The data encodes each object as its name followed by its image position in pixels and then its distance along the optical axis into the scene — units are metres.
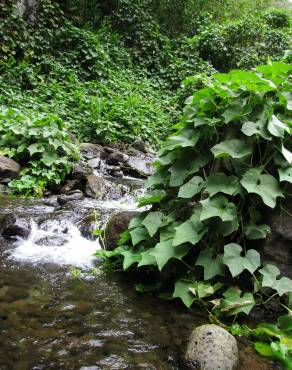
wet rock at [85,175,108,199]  6.36
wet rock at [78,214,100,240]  4.59
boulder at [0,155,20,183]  6.51
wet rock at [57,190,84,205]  5.78
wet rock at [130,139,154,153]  9.13
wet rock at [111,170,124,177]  7.79
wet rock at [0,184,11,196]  6.16
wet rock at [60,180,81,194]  6.47
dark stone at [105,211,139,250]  3.74
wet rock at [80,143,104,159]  8.23
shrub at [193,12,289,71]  13.40
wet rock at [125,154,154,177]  7.90
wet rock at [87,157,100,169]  7.87
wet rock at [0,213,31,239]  4.45
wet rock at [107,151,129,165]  8.28
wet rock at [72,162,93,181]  6.78
